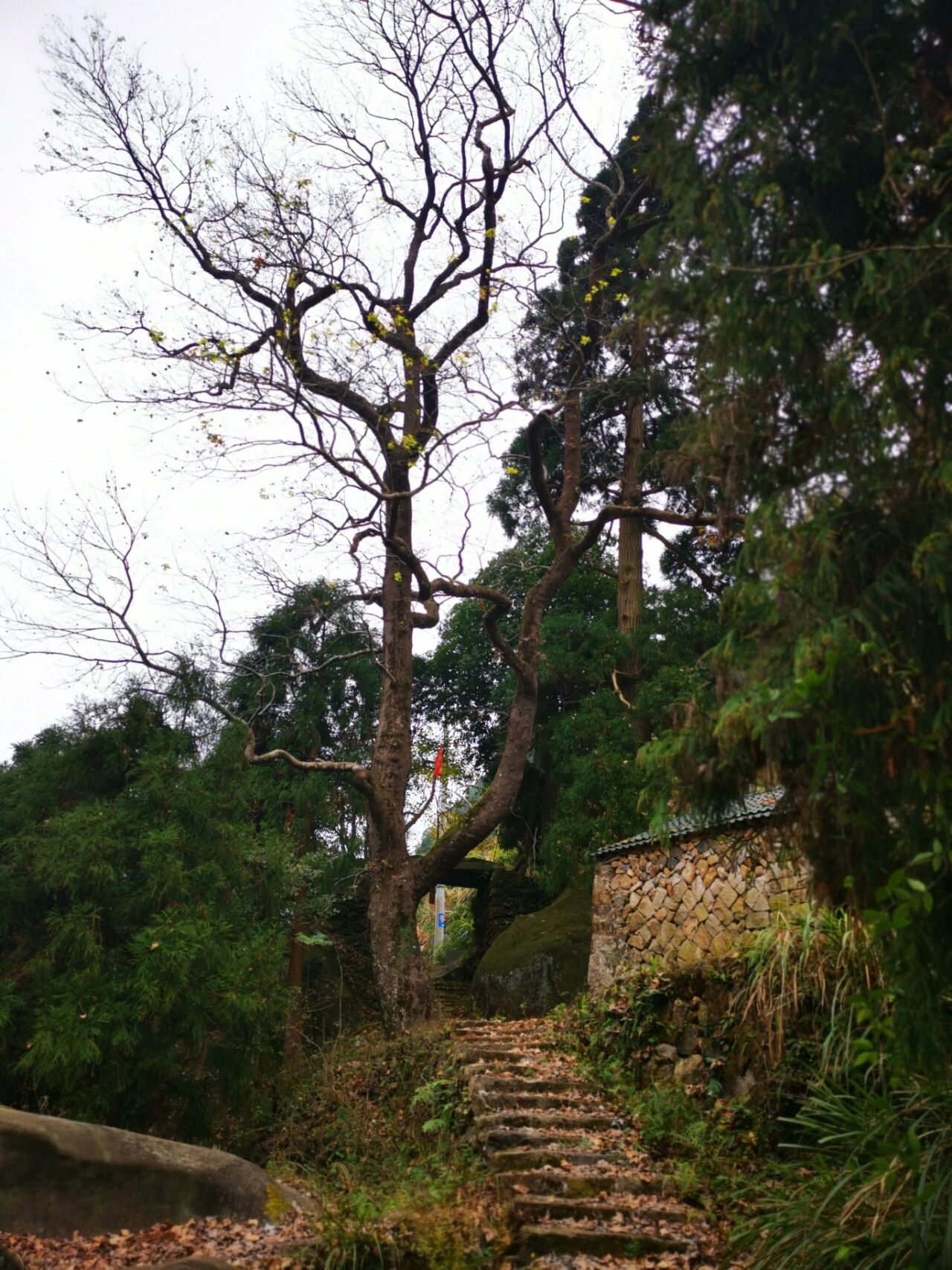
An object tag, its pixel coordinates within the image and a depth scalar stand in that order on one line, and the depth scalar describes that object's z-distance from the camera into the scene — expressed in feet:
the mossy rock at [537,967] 40.16
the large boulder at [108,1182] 20.01
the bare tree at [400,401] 33.22
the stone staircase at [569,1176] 18.67
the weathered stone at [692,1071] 24.16
